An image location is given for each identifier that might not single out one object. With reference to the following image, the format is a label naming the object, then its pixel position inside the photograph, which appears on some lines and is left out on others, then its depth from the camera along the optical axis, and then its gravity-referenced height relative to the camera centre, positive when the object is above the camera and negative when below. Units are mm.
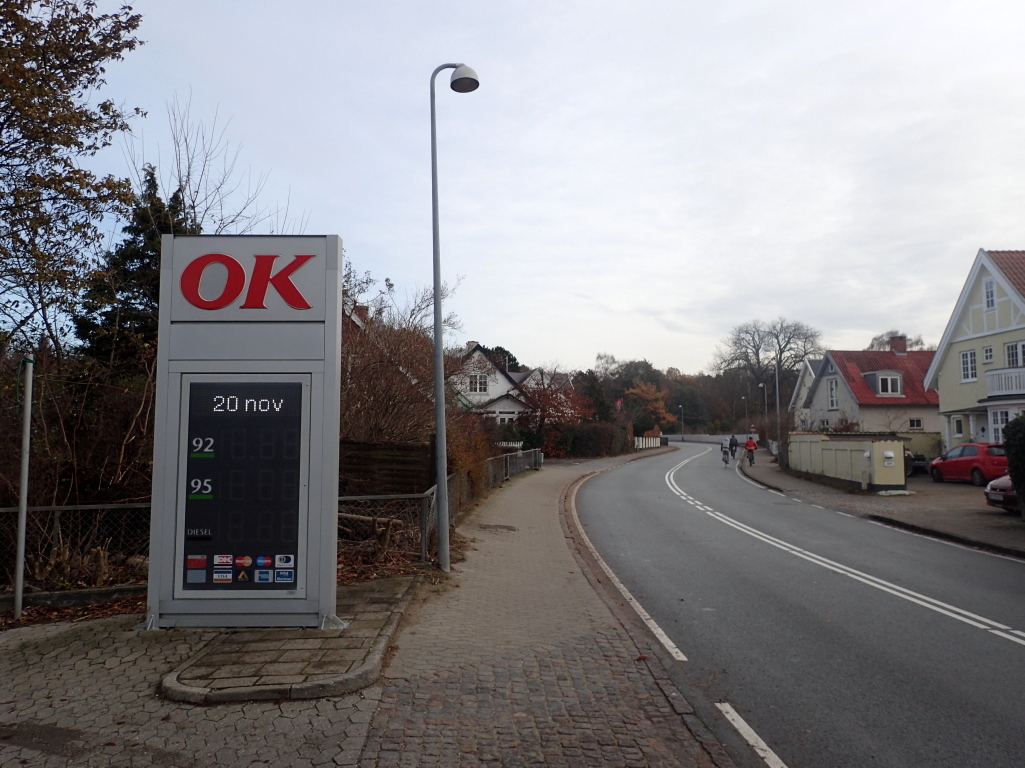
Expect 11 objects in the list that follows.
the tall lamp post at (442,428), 9969 +120
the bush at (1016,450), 15586 -444
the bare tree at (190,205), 11727 +3821
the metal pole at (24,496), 6996 -527
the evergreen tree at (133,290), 10820 +2537
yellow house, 30078 +3368
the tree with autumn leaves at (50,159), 9297 +3759
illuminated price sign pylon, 6785 +50
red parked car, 24734 -1199
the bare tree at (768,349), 78312 +9054
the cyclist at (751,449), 41000 -937
